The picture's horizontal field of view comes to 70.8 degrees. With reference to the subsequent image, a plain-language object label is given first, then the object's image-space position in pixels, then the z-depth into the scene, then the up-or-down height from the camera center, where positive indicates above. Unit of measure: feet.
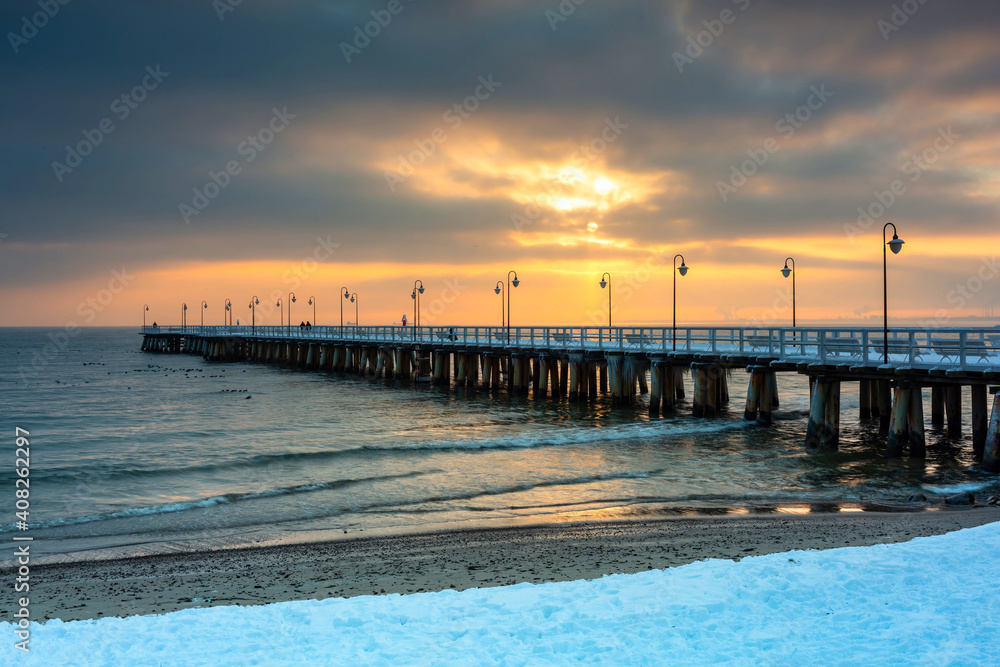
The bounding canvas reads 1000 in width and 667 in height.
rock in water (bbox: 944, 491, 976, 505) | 44.42 -10.66
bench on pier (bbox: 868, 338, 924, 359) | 65.56 -1.43
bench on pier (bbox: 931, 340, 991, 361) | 60.12 -1.44
